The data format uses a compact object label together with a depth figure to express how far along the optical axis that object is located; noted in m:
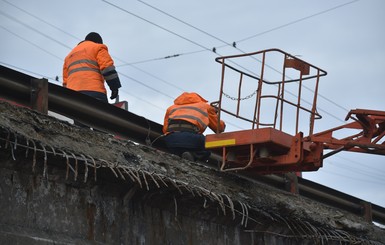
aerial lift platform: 10.05
